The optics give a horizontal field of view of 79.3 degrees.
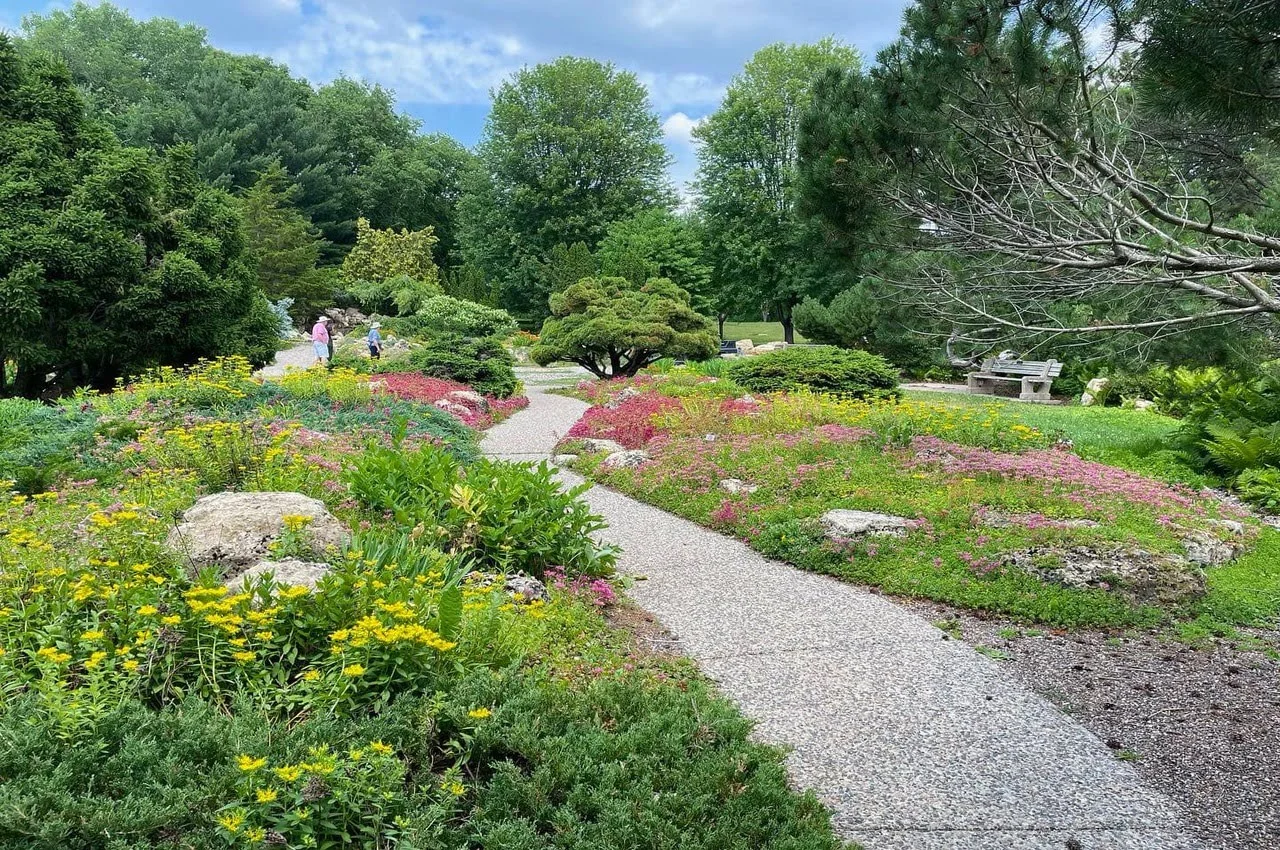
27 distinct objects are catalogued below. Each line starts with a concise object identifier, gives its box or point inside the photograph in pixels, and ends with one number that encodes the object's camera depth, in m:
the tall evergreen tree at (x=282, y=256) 30.39
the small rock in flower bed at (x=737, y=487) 7.74
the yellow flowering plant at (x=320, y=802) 2.19
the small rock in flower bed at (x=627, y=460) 9.40
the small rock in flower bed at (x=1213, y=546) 5.86
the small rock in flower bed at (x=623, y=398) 13.82
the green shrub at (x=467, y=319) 23.56
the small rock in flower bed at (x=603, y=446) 10.57
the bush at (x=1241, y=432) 8.31
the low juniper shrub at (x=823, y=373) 14.09
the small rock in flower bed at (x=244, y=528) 3.97
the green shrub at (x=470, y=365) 16.61
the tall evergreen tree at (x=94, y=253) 10.18
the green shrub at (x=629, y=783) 2.49
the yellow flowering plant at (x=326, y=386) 10.86
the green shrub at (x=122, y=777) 2.11
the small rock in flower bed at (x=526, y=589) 4.66
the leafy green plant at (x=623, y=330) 18.70
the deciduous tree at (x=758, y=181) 34.75
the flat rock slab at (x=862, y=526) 6.25
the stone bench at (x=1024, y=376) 18.66
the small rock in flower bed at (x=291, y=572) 3.53
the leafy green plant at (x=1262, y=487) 7.86
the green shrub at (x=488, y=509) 5.18
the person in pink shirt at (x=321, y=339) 17.92
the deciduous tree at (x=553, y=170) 40.34
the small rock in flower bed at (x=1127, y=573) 5.28
